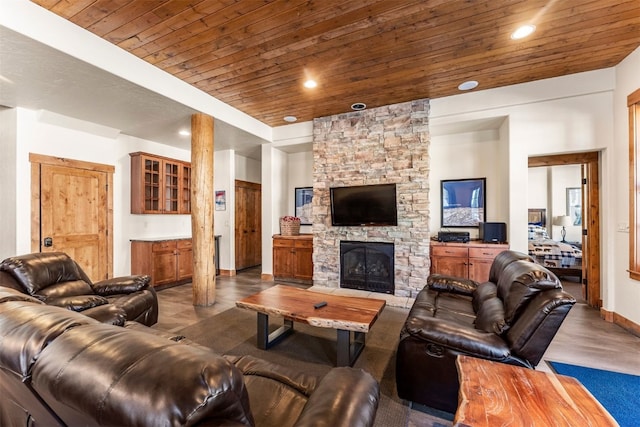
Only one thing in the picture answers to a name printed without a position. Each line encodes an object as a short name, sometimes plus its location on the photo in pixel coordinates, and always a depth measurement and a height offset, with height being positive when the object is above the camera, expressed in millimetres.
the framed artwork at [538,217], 6891 -140
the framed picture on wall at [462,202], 4598 +175
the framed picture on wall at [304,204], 5965 +204
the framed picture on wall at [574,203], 6688 +191
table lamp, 6324 -226
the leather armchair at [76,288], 2209 -716
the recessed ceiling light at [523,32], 2553 +1736
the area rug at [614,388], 1804 -1347
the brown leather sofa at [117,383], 595 -404
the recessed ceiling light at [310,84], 3602 +1748
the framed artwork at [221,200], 6145 +308
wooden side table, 1010 -772
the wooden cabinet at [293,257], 5285 -879
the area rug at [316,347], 1866 -1348
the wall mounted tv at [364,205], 4492 +125
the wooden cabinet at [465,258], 3950 -695
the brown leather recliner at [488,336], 1600 -795
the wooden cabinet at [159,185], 4949 +572
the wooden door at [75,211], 3885 +56
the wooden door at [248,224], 6379 -267
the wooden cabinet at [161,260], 4773 -831
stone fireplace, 4340 +671
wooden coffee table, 2260 -881
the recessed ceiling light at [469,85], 3684 +1763
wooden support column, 3955 +100
